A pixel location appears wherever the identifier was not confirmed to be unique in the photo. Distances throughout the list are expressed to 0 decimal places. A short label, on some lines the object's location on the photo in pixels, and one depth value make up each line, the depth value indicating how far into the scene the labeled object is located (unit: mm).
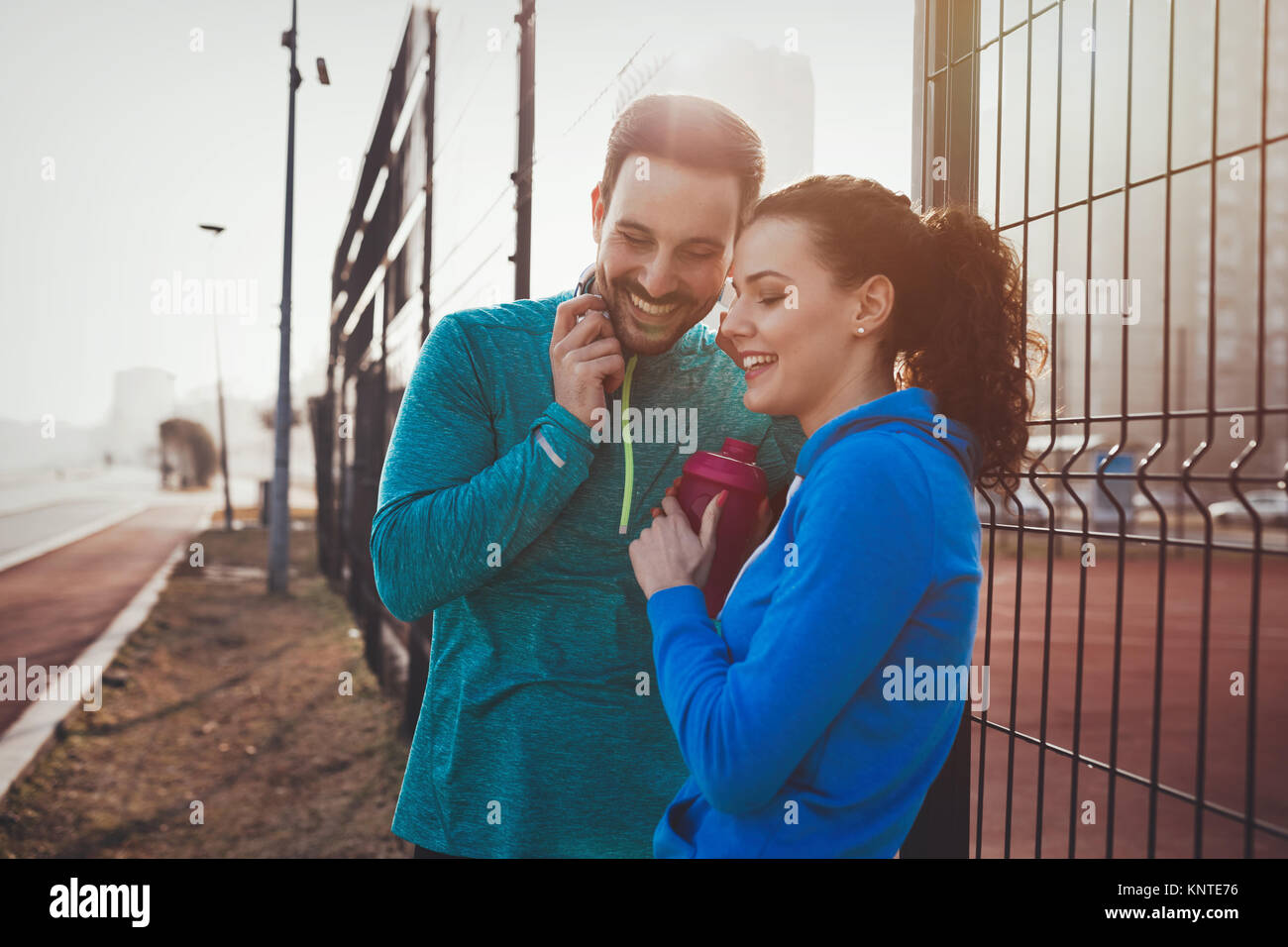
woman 1169
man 1606
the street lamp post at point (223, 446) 25023
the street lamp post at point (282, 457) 12352
